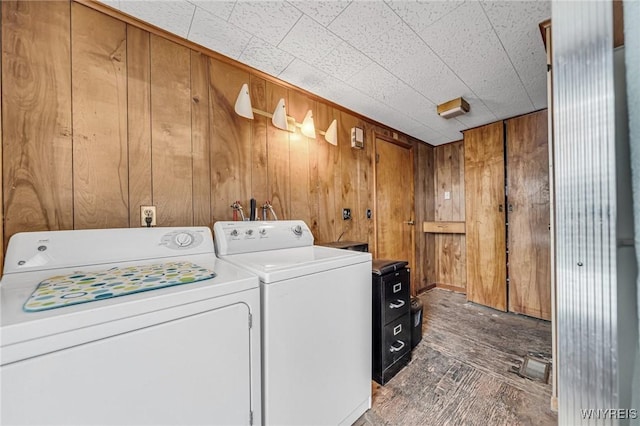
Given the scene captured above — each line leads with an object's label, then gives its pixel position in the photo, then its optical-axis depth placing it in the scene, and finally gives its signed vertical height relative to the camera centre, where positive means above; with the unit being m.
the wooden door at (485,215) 2.75 -0.05
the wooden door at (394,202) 2.83 +0.14
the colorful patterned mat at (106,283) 0.64 -0.22
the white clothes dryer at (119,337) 0.55 -0.33
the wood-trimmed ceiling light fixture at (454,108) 2.21 +1.00
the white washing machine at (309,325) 0.94 -0.50
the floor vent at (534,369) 1.63 -1.14
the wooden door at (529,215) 2.49 -0.05
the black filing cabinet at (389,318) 1.61 -0.75
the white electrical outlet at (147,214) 1.31 +0.02
